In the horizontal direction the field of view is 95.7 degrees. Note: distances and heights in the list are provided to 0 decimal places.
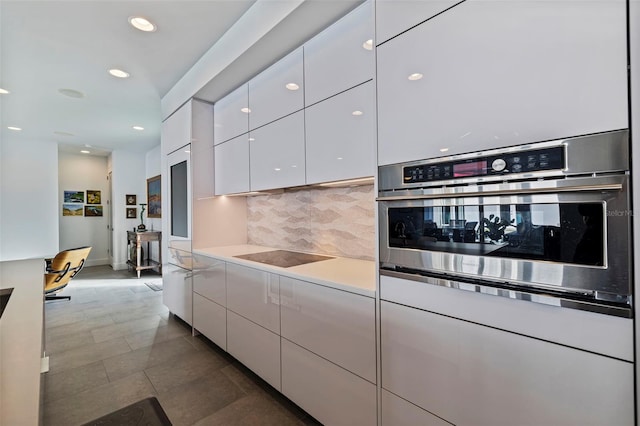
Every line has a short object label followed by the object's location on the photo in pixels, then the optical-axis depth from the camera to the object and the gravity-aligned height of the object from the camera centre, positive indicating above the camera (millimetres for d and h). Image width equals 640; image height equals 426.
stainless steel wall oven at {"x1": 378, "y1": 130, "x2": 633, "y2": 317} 822 -39
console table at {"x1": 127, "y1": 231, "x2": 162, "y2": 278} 5590 -781
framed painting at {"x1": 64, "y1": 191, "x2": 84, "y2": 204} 6430 +386
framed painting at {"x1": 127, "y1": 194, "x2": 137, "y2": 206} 6512 +325
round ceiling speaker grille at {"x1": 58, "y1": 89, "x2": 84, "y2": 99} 3248 +1387
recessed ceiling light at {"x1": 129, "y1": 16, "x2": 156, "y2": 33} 2069 +1390
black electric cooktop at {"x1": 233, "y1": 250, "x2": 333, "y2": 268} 2104 -365
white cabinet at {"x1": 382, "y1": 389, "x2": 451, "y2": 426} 1205 -881
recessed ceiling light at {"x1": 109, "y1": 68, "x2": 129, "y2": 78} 2801 +1388
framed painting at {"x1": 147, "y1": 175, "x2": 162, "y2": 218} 5711 +345
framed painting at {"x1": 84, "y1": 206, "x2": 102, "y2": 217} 6684 +64
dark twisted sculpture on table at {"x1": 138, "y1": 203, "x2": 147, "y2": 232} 6201 -94
